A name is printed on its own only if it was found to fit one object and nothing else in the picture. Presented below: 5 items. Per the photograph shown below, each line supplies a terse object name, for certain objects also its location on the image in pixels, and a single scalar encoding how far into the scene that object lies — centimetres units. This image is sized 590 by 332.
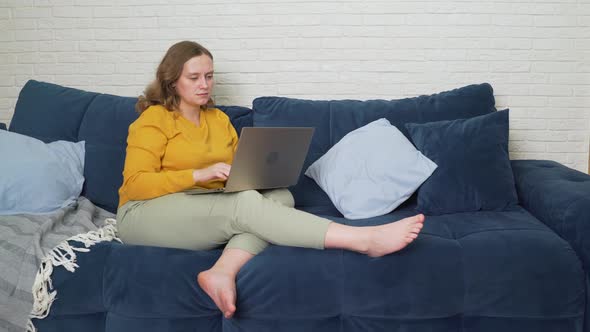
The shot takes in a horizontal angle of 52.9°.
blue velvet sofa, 179
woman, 179
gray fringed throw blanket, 177
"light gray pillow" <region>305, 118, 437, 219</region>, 227
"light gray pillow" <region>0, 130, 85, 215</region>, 221
